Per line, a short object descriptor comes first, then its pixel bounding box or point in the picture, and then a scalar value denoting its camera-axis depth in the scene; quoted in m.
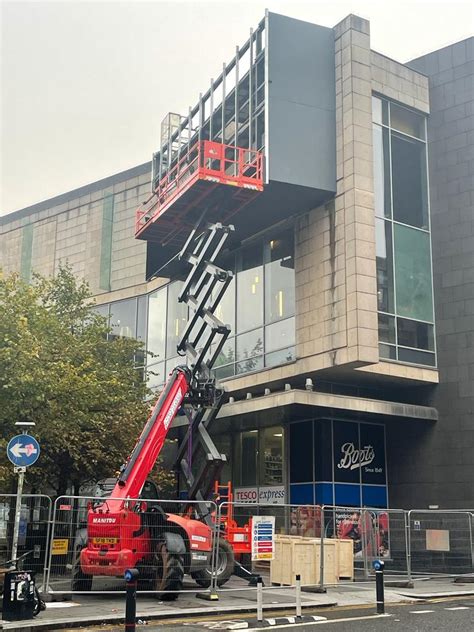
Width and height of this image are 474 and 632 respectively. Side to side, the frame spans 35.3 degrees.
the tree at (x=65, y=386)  18.20
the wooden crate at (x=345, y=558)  18.08
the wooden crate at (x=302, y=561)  17.00
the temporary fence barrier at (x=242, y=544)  14.35
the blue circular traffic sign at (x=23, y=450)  12.91
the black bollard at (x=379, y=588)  13.27
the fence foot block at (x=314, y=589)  16.17
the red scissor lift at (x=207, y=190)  23.01
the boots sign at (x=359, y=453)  25.78
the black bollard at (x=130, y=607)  9.64
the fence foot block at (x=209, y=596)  14.48
